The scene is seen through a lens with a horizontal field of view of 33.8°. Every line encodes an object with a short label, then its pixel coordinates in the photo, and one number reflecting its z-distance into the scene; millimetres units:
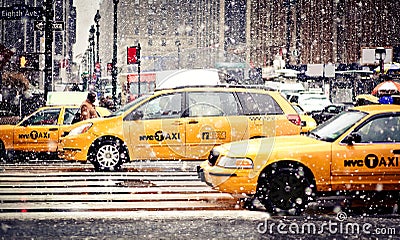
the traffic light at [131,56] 39812
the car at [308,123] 17766
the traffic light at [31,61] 23250
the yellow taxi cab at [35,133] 16359
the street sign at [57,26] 21609
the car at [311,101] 36812
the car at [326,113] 30842
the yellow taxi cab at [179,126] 13352
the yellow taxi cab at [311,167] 8867
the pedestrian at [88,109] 15992
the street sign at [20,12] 21688
